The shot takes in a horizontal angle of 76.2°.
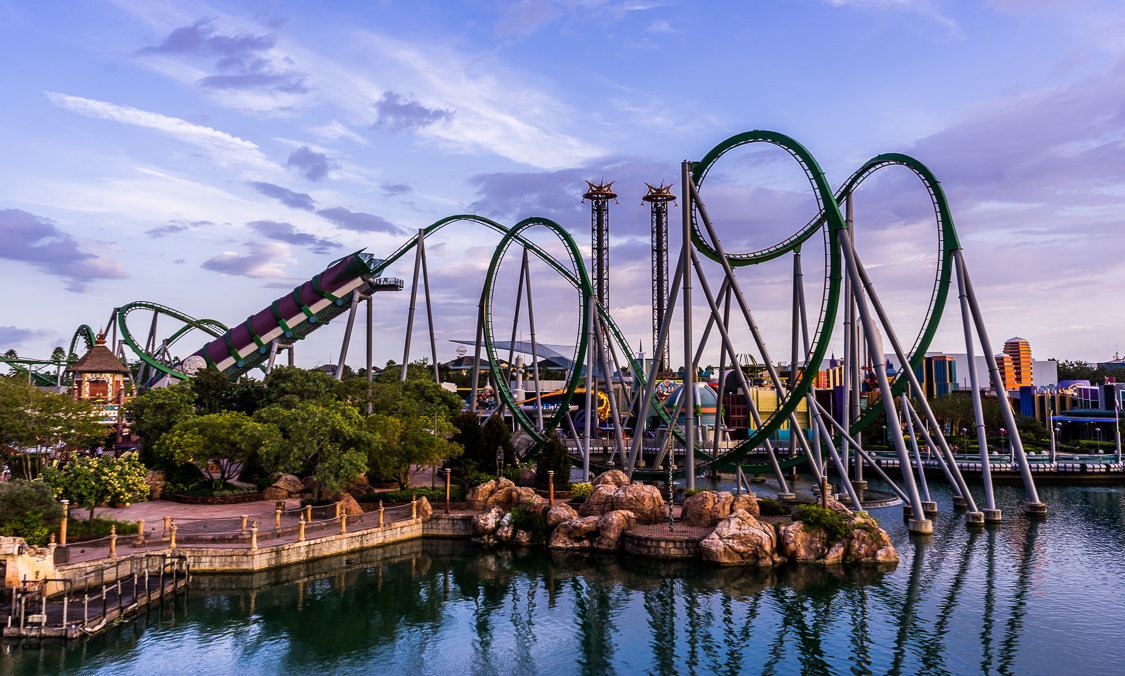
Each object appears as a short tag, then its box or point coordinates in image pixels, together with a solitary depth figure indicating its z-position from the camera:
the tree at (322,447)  31.11
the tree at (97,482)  27.30
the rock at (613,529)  28.69
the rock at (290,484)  35.72
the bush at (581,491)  34.09
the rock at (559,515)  30.61
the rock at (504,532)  30.59
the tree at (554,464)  37.78
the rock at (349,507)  31.26
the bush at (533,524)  30.38
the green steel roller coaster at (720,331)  32.56
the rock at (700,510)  29.25
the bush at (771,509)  31.28
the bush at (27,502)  23.67
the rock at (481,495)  33.69
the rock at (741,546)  26.11
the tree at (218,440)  32.62
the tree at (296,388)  41.59
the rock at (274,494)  34.94
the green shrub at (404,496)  34.16
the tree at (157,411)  39.47
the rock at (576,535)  29.44
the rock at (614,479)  34.59
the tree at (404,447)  34.97
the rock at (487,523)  30.90
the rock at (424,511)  32.06
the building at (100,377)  49.81
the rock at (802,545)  26.17
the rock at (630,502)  30.61
